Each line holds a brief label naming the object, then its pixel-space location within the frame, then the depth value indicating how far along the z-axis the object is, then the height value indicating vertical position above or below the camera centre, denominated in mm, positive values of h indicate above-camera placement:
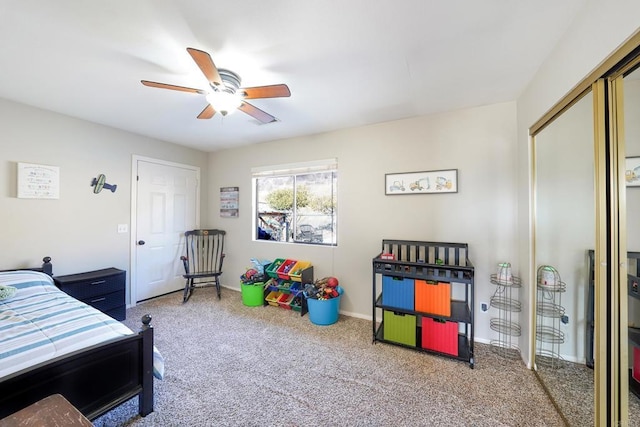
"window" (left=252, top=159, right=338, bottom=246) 3377 +204
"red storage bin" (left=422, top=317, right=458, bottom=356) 2205 -1112
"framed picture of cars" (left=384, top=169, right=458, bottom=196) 2598 +388
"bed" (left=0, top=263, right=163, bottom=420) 1154 -768
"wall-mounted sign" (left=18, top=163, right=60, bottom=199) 2512 +361
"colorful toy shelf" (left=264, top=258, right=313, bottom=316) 3213 -955
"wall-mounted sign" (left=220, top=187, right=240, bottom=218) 4121 +247
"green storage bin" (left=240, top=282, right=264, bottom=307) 3391 -1109
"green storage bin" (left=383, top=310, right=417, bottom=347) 2359 -1114
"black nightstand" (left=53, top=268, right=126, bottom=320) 2598 -833
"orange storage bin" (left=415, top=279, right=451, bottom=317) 2232 -767
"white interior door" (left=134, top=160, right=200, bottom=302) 3504 -109
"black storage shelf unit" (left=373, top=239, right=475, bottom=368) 2176 -537
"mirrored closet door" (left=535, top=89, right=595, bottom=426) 1395 -260
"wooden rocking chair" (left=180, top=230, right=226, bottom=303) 4066 -629
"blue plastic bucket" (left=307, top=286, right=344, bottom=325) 2836 -1124
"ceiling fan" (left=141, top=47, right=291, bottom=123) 1683 +918
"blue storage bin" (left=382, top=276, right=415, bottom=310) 2367 -763
